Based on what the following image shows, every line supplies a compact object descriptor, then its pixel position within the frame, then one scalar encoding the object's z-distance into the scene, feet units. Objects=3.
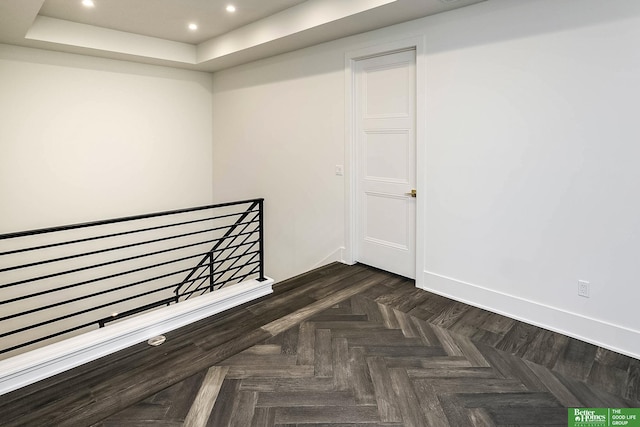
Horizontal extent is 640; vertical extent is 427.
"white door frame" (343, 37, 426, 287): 11.28
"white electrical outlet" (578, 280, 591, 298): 8.73
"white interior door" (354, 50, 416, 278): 11.99
